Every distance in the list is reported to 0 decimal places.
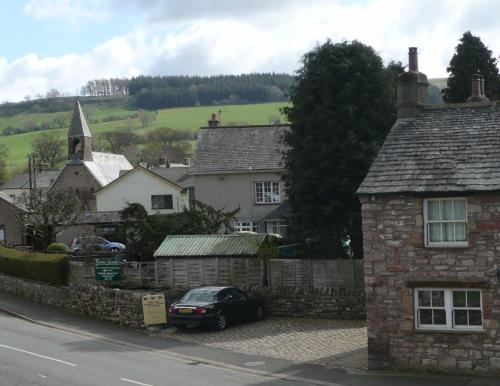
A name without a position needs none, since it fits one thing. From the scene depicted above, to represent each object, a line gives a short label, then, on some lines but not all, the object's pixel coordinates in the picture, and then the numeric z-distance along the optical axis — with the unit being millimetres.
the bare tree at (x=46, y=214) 46812
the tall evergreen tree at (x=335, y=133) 30875
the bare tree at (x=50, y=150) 126812
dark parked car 26575
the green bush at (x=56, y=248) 44531
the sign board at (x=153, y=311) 28453
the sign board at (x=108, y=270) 33531
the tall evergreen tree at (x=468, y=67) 36625
